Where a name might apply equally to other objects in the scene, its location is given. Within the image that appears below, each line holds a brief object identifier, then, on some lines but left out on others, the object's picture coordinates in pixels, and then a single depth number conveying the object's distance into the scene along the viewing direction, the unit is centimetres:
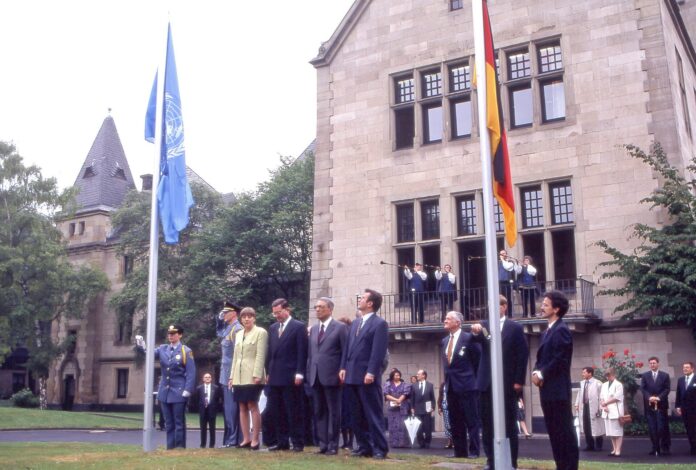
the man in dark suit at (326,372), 1118
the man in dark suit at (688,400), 1576
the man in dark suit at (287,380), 1142
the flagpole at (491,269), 866
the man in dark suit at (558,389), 860
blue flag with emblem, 1441
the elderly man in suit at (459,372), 1066
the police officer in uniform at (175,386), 1311
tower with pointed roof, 5634
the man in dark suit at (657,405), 1554
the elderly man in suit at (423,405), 1877
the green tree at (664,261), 2005
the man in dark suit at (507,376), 934
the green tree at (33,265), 4803
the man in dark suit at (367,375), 1051
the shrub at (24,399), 5194
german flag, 1027
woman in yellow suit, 1191
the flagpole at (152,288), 1247
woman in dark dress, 1855
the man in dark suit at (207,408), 1731
